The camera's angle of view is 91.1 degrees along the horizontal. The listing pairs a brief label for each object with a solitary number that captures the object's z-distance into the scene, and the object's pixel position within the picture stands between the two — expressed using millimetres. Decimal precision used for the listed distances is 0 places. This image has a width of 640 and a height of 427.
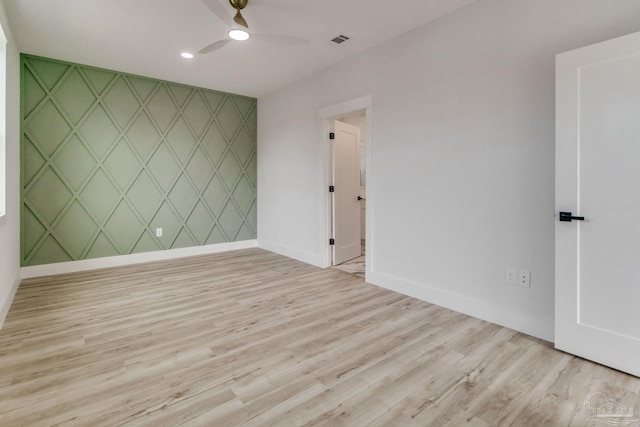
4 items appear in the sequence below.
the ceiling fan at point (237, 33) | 2348
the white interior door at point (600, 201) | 1785
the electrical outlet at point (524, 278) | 2352
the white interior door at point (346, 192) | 4375
